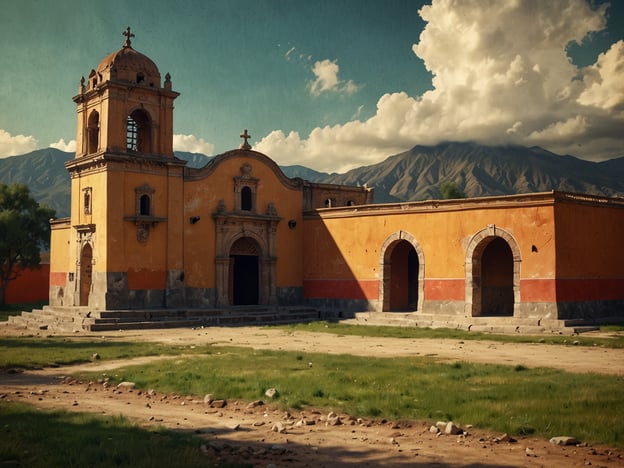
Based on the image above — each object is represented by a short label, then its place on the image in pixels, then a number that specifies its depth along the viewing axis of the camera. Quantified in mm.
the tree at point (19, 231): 36438
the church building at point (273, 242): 25688
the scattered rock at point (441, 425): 9008
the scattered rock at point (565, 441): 8252
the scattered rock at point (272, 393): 11055
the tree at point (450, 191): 68019
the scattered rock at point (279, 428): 9000
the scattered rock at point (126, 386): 12273
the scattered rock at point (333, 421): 9469
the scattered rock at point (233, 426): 9172
